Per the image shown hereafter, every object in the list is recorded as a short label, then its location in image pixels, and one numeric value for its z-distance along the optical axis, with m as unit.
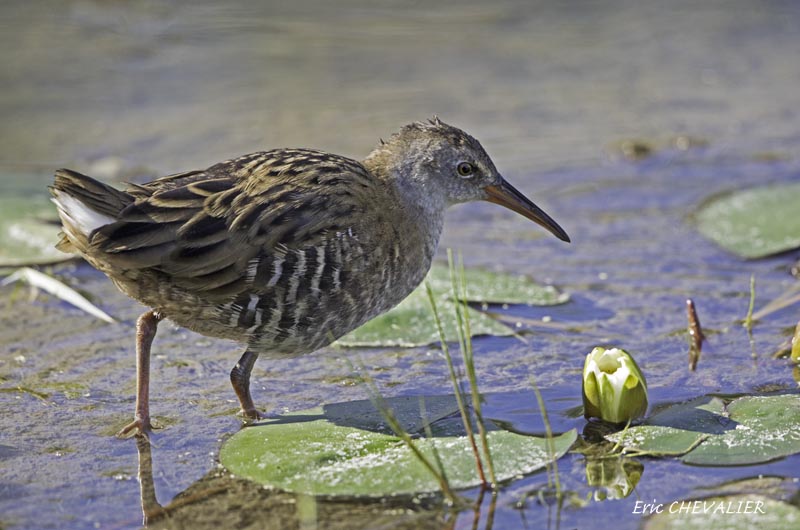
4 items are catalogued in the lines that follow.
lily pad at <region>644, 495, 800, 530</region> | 7.87
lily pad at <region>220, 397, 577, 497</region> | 8.51
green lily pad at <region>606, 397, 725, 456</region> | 9.07
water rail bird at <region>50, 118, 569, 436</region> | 9.84
